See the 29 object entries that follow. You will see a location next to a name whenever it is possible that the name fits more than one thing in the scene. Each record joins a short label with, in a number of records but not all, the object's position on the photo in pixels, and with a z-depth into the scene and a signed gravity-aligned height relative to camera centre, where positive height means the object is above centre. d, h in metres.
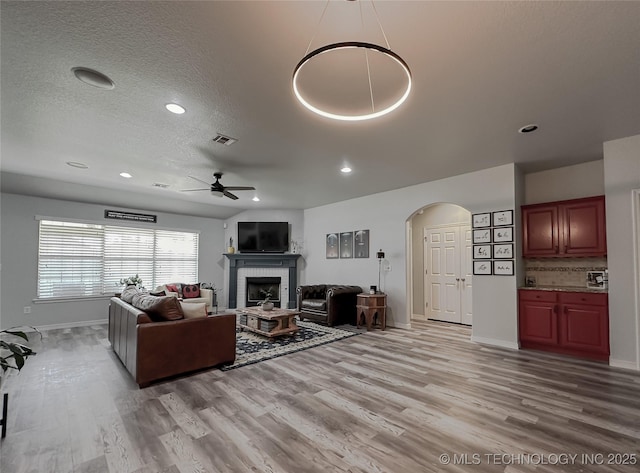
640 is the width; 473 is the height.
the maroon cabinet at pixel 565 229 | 4.02 +0.32
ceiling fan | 4.79 +1.01
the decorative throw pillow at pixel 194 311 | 3.49 -0.71
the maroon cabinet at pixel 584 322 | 3.81 -0.95
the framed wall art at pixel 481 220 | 4.77 +0.50
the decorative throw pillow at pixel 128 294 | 3.94 -0.60
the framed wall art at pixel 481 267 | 4.76 -0.26
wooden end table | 5.74 -1.10
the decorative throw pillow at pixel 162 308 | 3.30 -0.65
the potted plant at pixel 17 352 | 1.73 -0.61
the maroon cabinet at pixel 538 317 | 4.19 -0.96
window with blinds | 6.05 -0.15
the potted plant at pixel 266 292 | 8.18 -1.13
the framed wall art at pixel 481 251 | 4.78 -0.01
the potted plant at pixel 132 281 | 6.69 -0.69
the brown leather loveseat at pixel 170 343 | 3.08 -1.05
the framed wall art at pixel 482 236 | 4.78 +0.24
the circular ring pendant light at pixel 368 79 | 1.45 +1.38
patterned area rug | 4.01 -1.45
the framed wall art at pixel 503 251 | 4.54 +0.00
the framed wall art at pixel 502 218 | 4.54 +0.52
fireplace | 8.13 -0.58
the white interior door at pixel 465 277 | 6.22 -0.55
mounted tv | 8.20 +0.38
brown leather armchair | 5.99 -1.10
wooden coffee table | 4.90 -1.22
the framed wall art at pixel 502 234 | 4.54 +0.26
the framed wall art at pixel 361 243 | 6.59 +0.17
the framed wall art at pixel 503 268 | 4.53 -0.26
